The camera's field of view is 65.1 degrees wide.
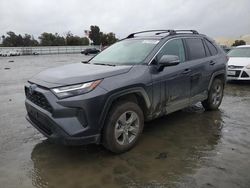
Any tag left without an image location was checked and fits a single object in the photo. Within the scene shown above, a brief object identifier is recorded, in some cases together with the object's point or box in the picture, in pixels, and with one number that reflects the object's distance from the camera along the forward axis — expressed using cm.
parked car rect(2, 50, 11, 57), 3193
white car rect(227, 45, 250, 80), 727
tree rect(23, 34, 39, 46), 5322
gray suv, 268
